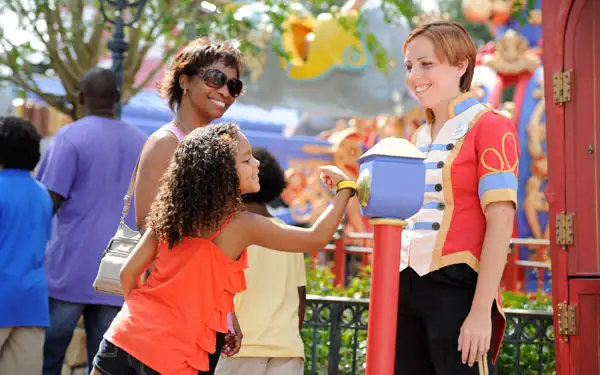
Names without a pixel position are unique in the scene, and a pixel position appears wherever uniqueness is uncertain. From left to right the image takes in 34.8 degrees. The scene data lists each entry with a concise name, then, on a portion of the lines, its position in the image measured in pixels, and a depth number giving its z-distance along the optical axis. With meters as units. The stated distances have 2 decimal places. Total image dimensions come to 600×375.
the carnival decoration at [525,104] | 13.18
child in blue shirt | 4.41
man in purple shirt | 4.27
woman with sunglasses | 3.34
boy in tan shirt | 4.14
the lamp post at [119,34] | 6.86
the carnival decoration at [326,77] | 12.79
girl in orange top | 2.83
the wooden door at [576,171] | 4.17
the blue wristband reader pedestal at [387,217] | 2.52
